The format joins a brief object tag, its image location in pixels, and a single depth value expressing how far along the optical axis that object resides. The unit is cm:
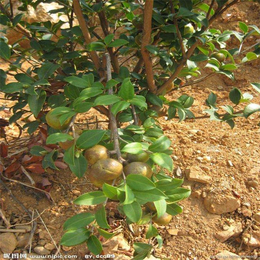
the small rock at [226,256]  163
